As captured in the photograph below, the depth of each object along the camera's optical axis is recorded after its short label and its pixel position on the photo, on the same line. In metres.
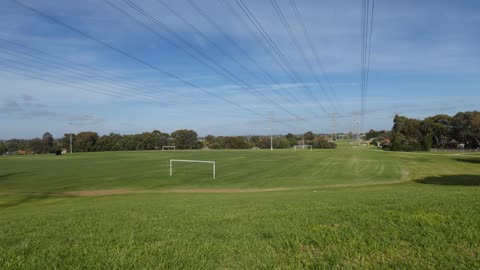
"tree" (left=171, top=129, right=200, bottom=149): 168.00
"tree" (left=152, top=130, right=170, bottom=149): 162.50
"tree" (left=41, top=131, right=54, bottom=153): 151.00
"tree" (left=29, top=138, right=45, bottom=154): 148.75
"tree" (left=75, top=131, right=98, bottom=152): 147.88
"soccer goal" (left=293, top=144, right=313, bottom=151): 161.66
